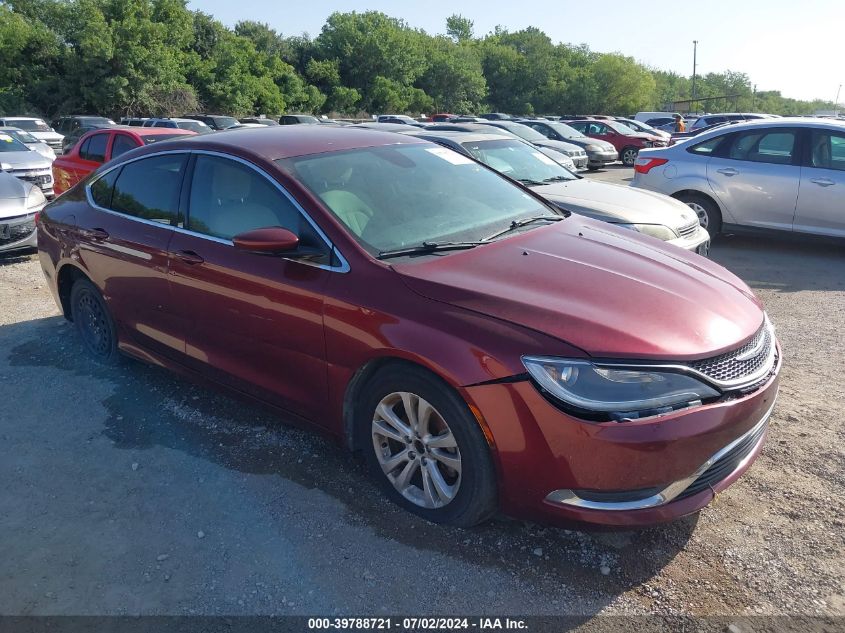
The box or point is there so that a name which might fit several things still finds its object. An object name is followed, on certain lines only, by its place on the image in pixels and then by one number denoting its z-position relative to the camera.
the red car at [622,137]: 21.71
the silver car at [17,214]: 8.03
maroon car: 2.60
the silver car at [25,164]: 11.98
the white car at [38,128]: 24.43
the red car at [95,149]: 10.09
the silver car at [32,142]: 18.02
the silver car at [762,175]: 8.01
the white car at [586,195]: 6.32
